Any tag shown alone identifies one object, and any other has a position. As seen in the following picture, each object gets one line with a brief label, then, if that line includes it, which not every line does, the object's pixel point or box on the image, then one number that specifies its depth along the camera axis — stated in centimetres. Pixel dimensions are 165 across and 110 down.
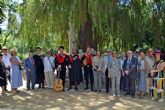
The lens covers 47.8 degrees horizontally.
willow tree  801
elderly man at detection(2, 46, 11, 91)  709
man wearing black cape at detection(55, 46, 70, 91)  722
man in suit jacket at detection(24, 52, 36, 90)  722
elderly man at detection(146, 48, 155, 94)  690
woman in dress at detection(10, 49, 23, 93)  689
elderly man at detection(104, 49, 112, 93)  700
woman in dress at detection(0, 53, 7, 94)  674
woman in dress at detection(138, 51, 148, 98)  681
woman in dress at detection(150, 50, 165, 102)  639
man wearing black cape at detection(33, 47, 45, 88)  737
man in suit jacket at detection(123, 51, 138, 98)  667
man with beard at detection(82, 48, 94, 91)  723
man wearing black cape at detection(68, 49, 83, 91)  733
